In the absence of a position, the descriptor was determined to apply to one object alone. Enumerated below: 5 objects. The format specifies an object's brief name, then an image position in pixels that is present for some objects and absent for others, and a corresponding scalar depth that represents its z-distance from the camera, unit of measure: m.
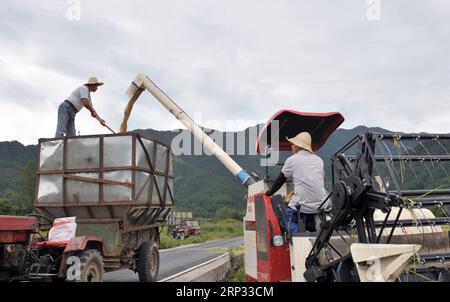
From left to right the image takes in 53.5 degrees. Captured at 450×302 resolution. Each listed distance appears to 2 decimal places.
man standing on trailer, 8.43
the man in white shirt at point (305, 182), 5.09
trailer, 7.25
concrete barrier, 8.71
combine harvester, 3.49
